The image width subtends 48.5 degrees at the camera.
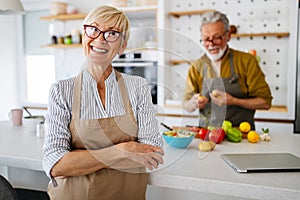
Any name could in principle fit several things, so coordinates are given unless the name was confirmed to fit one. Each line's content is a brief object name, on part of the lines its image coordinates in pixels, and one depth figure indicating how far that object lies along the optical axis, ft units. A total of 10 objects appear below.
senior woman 3.22
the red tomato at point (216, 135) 4.75
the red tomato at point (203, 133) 4.56
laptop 3.77
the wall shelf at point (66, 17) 12.98
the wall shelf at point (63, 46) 13.00
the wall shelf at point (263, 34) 10.48
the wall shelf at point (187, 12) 11.51
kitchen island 3.42
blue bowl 4.28
